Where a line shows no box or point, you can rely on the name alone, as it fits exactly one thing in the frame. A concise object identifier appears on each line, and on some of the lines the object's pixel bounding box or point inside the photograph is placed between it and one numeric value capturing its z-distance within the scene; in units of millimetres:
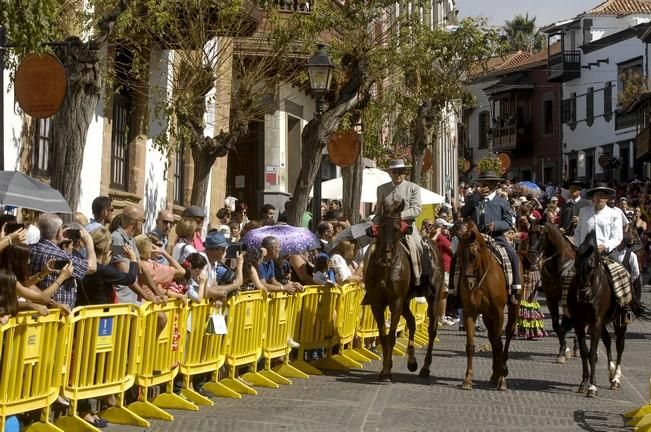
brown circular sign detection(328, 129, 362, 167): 25250
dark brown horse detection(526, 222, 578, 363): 16391
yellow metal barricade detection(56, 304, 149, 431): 10500
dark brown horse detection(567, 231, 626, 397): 14859
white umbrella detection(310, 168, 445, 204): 29234
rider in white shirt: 16734
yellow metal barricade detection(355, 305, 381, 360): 18292
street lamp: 21297
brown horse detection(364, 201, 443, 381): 15422
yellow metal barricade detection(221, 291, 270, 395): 13767
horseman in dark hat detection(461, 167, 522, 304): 15906
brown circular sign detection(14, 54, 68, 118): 14047
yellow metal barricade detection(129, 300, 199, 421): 11703
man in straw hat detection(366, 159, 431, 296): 15859
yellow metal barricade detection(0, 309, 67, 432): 9398
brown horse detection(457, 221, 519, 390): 15055
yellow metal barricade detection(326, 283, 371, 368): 17156
